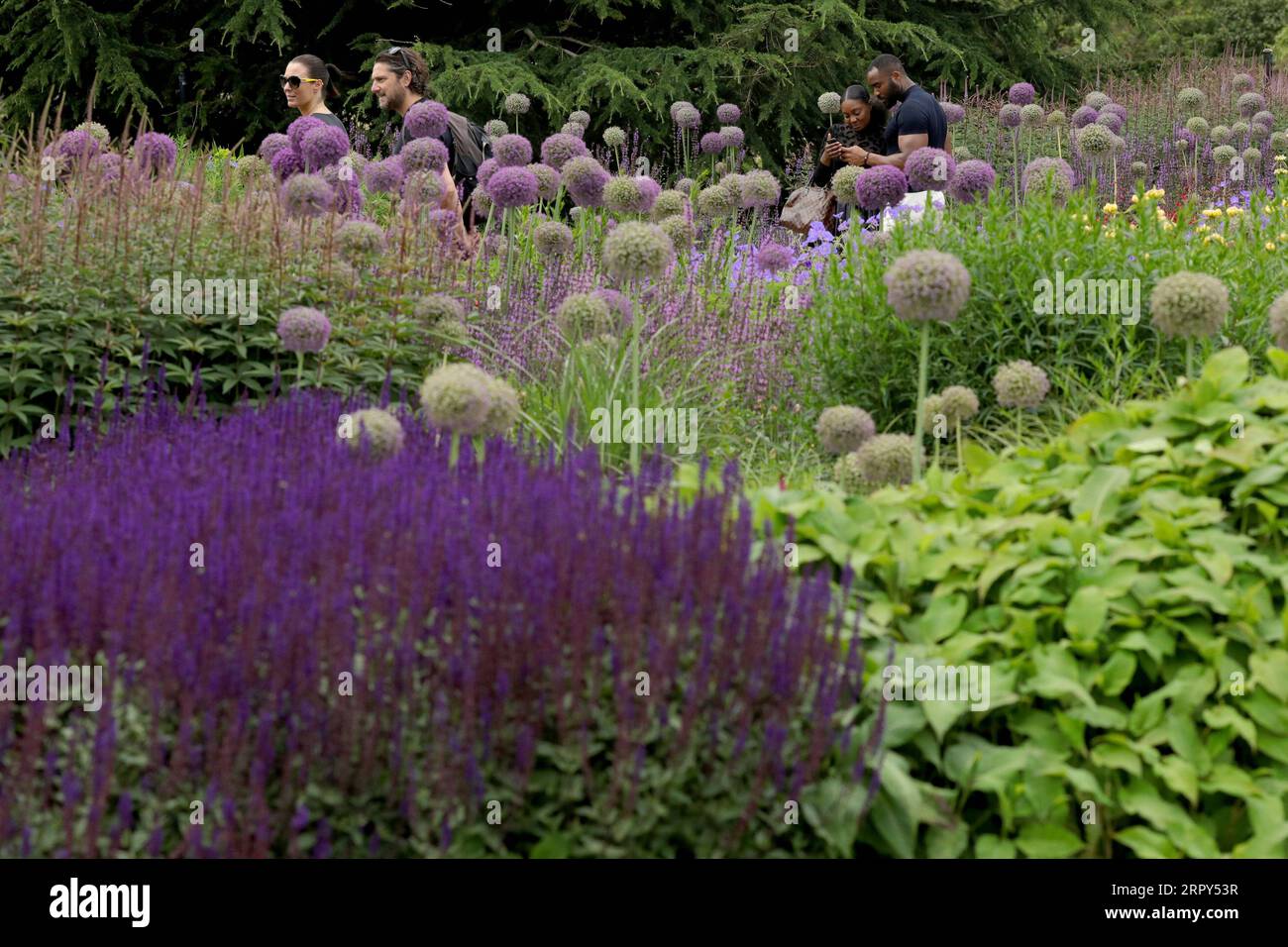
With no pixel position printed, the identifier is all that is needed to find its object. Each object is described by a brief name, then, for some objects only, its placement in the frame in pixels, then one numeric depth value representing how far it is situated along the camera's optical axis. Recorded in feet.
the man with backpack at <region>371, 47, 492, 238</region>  26.25
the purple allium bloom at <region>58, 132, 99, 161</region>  18.75
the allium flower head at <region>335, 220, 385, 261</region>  16.84
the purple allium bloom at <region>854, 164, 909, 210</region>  20.22
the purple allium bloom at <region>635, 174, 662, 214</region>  19.69
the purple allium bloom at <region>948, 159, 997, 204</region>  21.02
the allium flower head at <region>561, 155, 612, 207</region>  19.81
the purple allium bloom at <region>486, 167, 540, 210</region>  19.51
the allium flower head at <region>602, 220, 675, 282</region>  14.97
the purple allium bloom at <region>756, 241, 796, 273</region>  20.95
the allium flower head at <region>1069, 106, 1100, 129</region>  29.96
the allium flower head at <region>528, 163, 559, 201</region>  21.89
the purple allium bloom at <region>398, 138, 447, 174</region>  21.30
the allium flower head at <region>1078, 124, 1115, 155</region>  25.00
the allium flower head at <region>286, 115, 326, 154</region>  20.90
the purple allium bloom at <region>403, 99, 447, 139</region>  22.94
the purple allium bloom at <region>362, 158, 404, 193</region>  20.88
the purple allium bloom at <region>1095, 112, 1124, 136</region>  29.31
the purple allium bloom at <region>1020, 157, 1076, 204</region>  21.59
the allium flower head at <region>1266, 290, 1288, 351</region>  14.21
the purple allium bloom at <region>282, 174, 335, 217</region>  17.87
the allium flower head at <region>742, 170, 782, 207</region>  22.54
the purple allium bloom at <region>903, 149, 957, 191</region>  20.79
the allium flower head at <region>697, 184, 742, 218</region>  22.31
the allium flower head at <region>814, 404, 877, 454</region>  14.14
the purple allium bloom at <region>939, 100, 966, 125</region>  28.99
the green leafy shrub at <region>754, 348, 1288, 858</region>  10.21
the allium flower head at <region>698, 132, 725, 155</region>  30.48
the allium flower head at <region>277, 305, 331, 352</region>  14.75
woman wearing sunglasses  26.58
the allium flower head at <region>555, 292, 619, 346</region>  15.28
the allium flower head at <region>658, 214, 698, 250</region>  19.77
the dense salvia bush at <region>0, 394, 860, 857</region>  8.30
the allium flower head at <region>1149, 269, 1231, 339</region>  13.83
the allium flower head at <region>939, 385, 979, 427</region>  14.43
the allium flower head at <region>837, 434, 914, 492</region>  13.55
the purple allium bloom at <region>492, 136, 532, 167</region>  22.21
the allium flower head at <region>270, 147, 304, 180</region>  21.38
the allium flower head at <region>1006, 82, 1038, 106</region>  29.50
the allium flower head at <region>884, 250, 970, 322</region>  13.15
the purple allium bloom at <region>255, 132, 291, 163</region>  21.84
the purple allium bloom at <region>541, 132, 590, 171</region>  22.67
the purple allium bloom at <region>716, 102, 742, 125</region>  32.89
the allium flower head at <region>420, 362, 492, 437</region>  11.84
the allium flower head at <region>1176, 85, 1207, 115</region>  35.69
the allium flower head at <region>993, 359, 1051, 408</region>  14.25
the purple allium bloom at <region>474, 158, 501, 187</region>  22.45
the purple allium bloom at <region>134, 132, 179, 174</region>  20.22
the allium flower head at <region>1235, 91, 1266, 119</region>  36.55
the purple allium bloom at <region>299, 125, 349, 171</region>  20.11
